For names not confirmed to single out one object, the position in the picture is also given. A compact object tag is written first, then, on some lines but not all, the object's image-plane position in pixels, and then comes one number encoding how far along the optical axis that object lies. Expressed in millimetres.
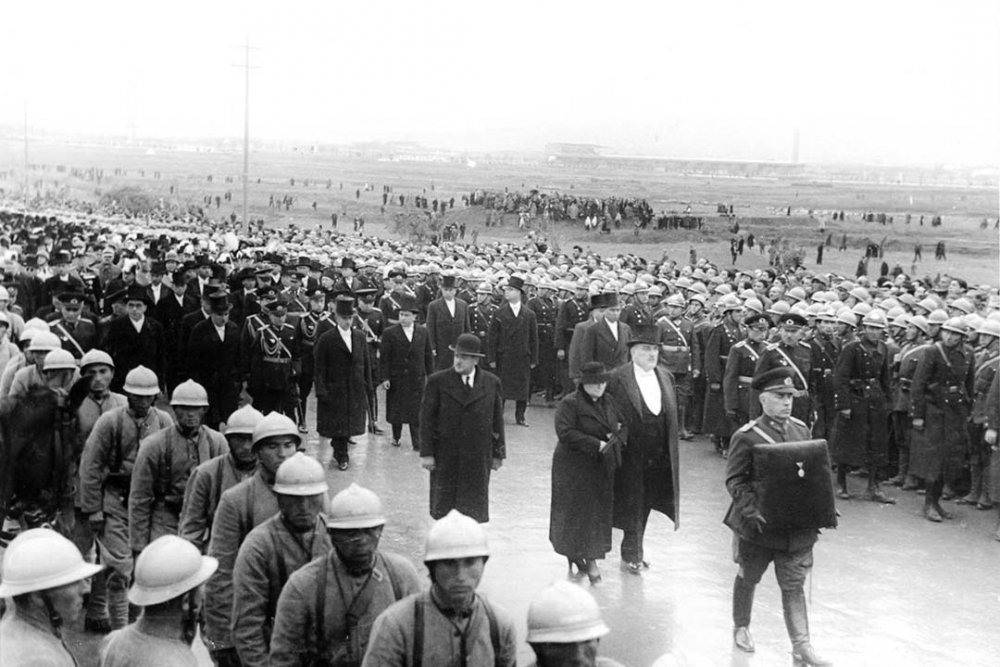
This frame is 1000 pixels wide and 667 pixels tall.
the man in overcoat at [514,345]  15305
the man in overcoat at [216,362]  12094
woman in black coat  8492
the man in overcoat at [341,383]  12125
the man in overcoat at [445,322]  15016
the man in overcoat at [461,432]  8977
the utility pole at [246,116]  35031
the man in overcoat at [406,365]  13102
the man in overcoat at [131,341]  11867
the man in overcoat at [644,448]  8867
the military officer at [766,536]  6934
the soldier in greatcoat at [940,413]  10875
